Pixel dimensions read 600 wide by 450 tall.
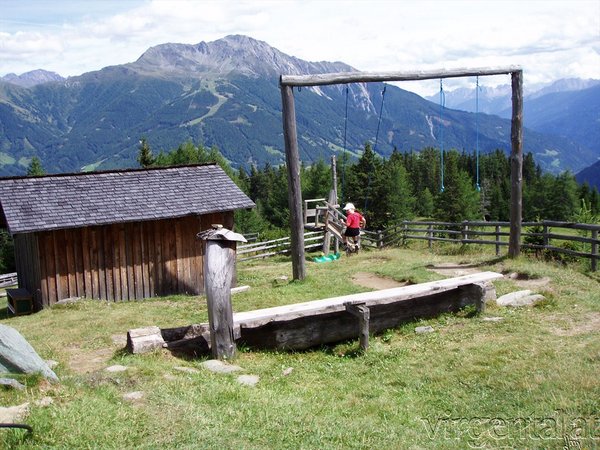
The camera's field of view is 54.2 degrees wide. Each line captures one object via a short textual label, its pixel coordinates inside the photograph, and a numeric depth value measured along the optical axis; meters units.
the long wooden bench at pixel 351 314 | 9.53
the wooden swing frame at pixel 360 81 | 14.06
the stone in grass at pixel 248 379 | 7.92
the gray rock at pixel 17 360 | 7.00
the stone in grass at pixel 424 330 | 10.09
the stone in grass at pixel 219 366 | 8.39
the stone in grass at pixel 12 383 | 6.53
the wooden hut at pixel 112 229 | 16.36
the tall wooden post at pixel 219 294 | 8.92
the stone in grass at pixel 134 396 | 6.71
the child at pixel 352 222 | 19.23
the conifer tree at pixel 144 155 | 48.47
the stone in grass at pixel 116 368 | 7.82
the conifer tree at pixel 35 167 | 57.09
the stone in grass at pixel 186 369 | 8.09
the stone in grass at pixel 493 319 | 10.31
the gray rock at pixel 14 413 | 5.74
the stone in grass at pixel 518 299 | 11.23
